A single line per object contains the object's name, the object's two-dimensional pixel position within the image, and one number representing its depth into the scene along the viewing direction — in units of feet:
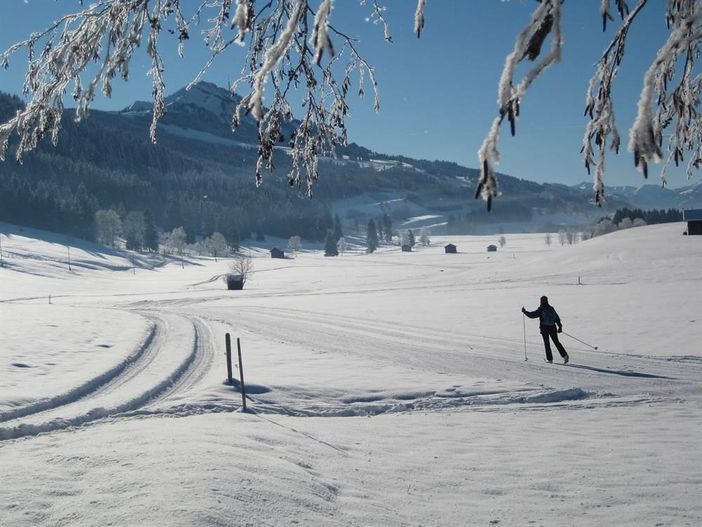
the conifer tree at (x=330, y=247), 467.93
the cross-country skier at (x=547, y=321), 52.75
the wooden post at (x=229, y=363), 40.44
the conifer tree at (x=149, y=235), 428.97
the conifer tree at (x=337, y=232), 640.87
